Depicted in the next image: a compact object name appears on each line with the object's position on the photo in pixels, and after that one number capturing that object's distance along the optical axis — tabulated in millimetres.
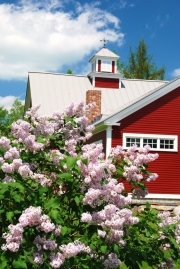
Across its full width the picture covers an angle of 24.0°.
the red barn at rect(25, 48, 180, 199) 14875
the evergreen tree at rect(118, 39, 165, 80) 38781
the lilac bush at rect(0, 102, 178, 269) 2938
